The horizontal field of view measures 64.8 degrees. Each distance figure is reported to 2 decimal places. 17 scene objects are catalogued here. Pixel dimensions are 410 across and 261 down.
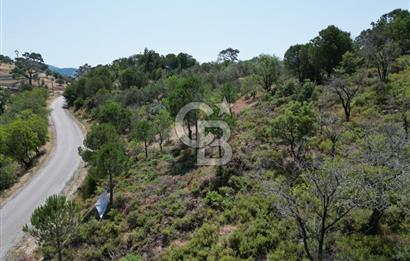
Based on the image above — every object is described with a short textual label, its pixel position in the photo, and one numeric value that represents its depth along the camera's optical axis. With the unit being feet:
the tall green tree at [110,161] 76.69
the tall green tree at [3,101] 214.28
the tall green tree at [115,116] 143.43
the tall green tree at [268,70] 155.84
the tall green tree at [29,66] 388.04
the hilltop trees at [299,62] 150.10
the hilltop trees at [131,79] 252.01
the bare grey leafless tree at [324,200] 35.99
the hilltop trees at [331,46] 137.90
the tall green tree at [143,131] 105.19
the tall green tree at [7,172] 106.22
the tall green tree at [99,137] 100.89
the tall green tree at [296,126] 73.56
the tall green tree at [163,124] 111.55
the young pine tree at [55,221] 52.44
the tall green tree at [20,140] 122.93
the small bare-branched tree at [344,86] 89.61
